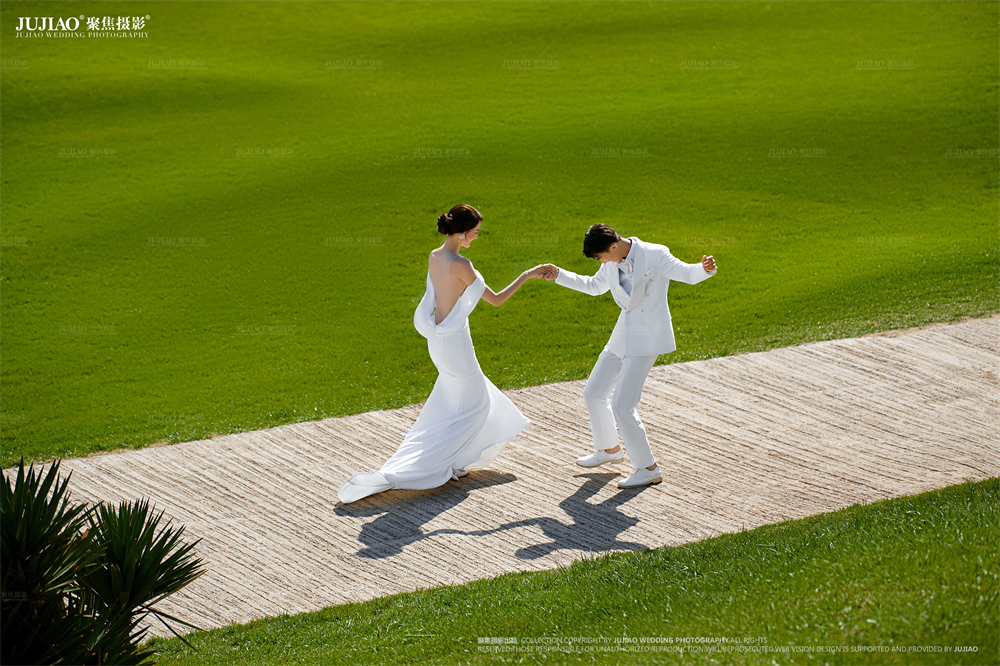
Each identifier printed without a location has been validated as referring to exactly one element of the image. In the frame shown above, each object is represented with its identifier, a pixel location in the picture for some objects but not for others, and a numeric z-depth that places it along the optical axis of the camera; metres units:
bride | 18.53
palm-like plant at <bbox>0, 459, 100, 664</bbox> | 10.92
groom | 18.00
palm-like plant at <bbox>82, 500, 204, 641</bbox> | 12.06
